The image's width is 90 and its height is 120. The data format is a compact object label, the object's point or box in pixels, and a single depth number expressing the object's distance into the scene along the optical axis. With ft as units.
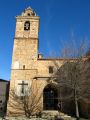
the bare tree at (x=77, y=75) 35.70
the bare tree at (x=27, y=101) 43.65
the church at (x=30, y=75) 45.07
